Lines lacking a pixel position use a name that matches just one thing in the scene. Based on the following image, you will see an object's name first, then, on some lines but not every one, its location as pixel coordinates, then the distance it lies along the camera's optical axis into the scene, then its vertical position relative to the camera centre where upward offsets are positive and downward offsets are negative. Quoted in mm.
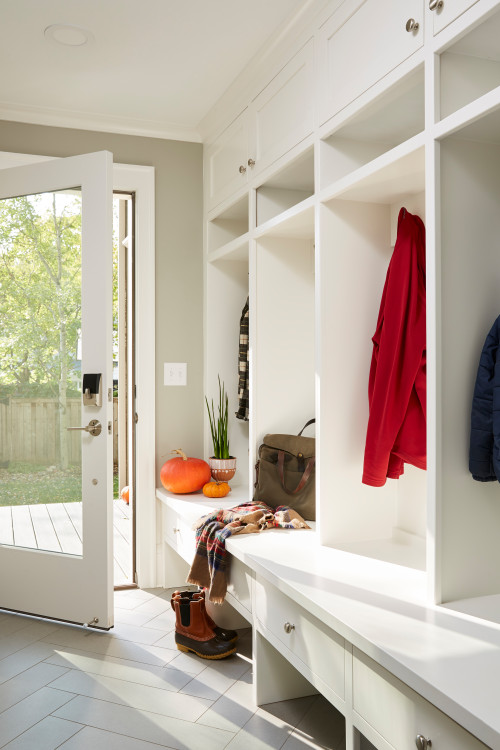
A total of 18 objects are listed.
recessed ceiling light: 2455 +1353
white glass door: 2789 -79
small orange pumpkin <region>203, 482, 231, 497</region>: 3143 -591
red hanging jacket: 2021 +1
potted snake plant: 3287 -437
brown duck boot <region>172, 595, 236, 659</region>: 2510 -1069
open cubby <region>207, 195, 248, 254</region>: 3525 +805
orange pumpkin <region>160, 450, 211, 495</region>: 3219 -531
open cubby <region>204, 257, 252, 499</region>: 3541 +193
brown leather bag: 2635 -436
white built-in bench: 1218 -621
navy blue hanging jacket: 1620 -114
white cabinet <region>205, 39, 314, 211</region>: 2346 +1061
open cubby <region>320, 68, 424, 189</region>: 1967 +836
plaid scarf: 2377 -621
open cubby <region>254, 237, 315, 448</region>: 2881 +166
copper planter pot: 3285 -506
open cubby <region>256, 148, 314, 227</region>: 2781 +812
